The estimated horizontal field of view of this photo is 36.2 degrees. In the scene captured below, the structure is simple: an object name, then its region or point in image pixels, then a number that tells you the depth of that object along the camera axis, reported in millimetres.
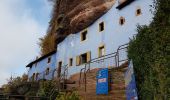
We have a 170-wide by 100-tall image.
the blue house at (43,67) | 33112
